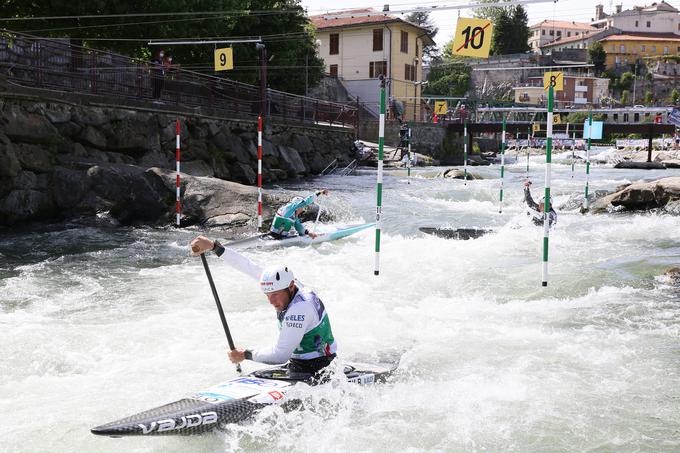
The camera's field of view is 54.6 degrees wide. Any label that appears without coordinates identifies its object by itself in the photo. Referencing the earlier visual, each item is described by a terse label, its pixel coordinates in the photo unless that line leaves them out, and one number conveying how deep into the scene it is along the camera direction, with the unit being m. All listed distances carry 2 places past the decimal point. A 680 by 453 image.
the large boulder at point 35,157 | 13.48
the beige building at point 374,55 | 49.75
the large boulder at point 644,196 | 16.41
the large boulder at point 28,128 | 13.30
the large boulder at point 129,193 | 13.90
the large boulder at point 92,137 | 15.38
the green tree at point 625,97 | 90.75
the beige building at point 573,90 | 87.62
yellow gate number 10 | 14.89
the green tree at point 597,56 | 95.12
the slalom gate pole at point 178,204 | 13.59
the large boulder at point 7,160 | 12.91
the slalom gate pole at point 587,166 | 17.48
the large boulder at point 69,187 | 13.72
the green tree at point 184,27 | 20.50
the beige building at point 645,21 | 106.06
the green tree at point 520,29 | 89.88
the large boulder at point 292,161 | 25.53
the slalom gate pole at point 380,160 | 8.41
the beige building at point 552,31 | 123.88
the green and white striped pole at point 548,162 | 7.83
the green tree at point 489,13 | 89.12
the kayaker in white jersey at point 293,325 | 4.94
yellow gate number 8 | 17.61
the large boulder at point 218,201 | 13.68
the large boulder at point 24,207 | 13.11
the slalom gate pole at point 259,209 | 13.07
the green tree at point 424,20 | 89.44
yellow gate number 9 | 23.09
